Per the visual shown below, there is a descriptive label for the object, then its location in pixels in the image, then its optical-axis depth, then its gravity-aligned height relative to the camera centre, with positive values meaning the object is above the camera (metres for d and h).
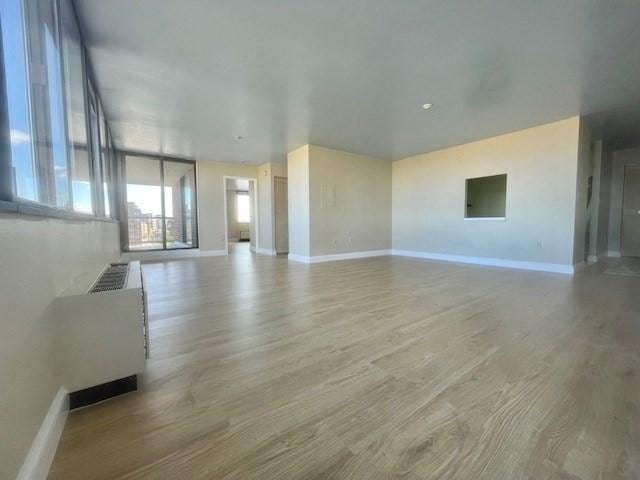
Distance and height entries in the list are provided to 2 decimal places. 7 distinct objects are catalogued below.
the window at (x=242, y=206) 12.04 +0.92
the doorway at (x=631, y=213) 6.04 +0.21
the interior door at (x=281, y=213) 7.28 +0.35
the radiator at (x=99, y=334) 1.19 -0.50
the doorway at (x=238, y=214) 10.98 +0.57
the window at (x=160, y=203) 6.31 +0.60
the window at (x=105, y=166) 3.66 +0.92
